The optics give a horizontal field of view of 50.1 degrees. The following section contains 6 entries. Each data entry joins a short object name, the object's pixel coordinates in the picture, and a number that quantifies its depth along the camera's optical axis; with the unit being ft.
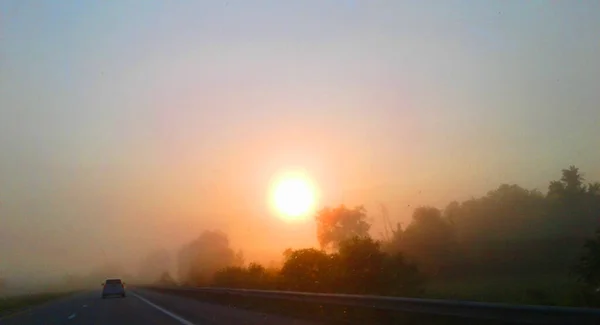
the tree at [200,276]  294.70
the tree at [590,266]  76.18
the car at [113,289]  200.23
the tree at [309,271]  138.92
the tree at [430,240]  147.33
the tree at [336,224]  284.20
